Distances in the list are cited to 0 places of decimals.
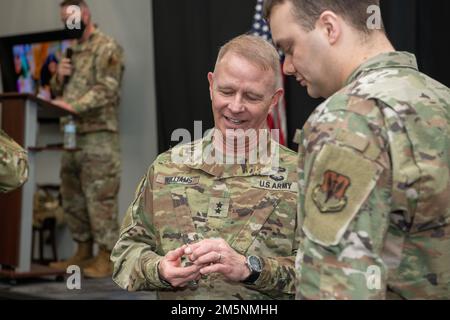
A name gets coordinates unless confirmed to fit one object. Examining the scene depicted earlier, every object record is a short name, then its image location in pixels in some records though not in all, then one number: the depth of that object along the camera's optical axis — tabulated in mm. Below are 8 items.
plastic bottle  5254
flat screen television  6895
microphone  5516
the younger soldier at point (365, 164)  1093
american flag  4770
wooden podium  4773
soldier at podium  5375
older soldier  1785
